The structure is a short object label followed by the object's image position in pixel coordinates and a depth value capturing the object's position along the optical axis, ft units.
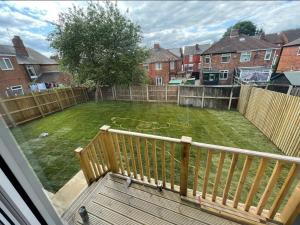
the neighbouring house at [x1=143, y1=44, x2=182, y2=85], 53.31
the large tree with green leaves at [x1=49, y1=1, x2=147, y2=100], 24.31
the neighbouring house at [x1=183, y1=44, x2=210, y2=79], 74.74
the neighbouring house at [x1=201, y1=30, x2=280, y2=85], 29.66
